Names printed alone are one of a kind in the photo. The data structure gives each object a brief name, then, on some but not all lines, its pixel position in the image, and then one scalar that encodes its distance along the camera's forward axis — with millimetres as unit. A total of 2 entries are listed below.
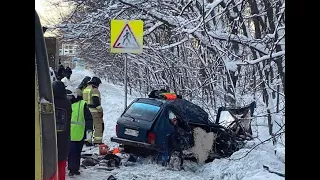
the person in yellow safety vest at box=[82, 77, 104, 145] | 11633
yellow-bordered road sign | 10914
